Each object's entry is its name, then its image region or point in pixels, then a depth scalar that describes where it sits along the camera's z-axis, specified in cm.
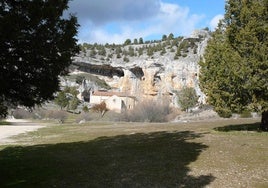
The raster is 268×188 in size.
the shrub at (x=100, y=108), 6209
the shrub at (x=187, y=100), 4747
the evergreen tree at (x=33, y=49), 672
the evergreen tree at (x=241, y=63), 1315
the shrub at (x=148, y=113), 3848
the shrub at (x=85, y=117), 4151
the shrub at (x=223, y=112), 1382
